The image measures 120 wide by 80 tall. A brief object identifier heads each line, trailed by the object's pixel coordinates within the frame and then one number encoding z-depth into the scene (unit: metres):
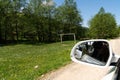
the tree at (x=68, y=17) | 26.36
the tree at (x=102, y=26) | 30.71
